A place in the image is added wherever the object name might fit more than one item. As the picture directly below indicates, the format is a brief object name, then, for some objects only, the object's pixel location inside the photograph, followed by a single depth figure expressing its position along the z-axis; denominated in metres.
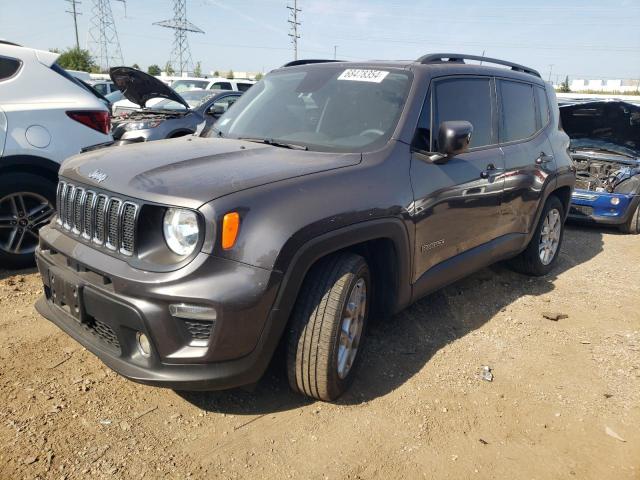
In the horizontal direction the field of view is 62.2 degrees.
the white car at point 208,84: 17.47
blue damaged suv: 6.96
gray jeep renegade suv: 2.24
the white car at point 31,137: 4.23
